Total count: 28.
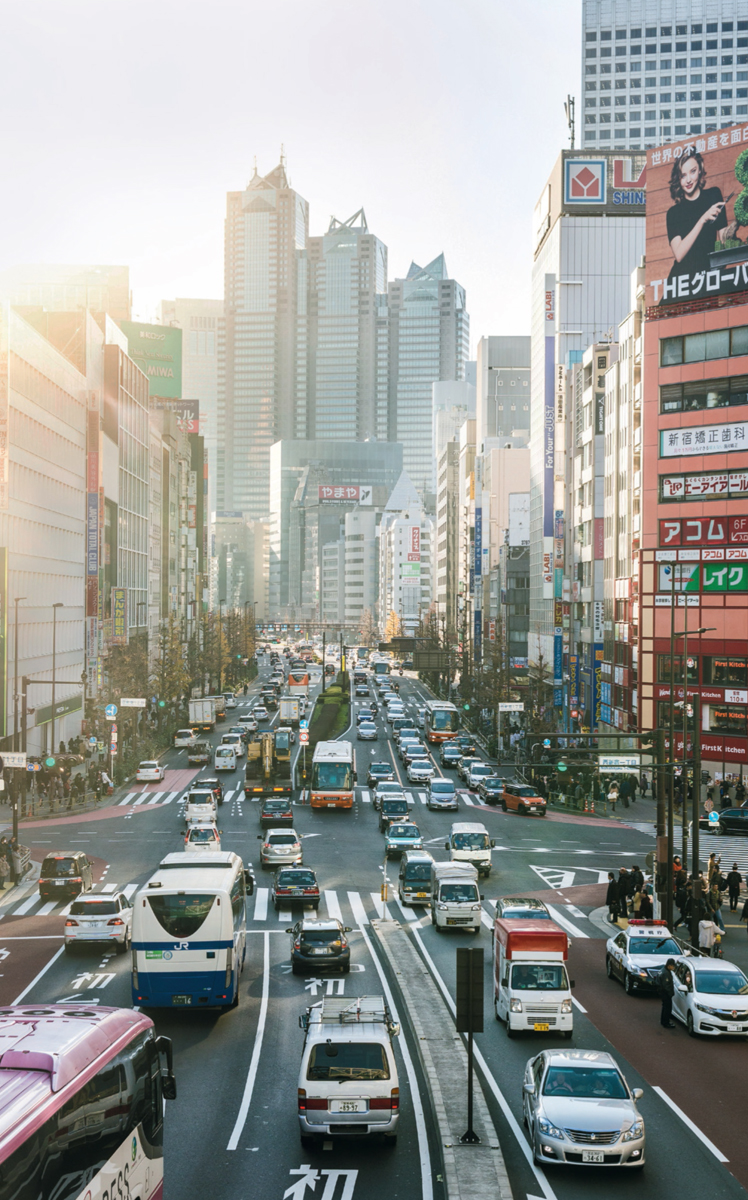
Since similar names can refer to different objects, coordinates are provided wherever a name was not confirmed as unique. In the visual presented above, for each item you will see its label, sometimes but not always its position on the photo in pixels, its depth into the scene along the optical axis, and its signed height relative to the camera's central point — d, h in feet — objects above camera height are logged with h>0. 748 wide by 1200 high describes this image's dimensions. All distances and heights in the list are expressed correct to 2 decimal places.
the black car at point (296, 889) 130.93 -28.58
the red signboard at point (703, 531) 229.04 +18.85
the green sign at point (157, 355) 524.11 +117.13
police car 96.99 -26.78
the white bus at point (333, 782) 209.05 -26.98
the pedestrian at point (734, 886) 134.51 -28.53
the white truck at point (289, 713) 324.80 -23.52
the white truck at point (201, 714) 324.19 -24.08
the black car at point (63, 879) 134.10 -28.29
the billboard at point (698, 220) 231.50 +79.70
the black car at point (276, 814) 188.34 -29.54
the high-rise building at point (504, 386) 529.04 +106.64
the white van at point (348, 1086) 58.95 -22.52
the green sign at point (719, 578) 228.02 +9.79
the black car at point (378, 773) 238.48 -29.19
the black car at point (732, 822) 186.50 -29.74
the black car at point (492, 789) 220.64 -29.78
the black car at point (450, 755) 264.72 -28.22
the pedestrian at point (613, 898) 127.24 -28.50
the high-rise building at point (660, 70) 570.46 +266.58
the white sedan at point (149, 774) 241.96 -29.91
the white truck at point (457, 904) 120.06 -27.43
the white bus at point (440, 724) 304.71 -24.60
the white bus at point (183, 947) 83.25 -22.30
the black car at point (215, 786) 217.77 -29.50
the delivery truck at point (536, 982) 82.23 -24.35
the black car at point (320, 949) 99.30 -26.64
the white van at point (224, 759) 261.44 -28.96
